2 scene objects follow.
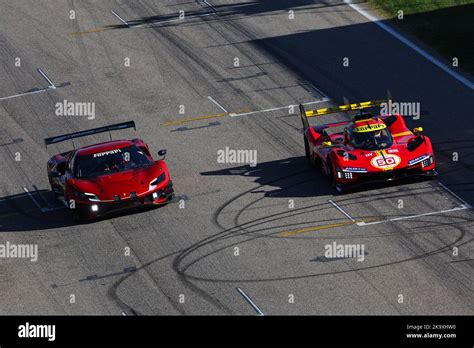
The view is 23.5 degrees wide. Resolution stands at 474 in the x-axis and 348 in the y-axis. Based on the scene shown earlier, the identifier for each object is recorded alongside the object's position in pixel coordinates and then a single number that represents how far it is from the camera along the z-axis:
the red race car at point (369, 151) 27.50
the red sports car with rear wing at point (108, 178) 27.03
